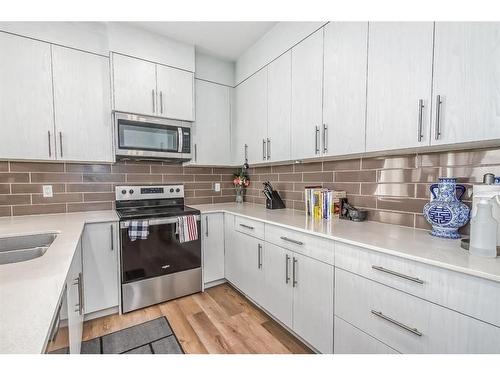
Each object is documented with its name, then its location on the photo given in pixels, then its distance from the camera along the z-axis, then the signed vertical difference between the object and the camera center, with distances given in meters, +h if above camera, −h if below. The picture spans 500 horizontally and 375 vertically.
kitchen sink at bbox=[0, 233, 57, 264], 1.29 -0.42
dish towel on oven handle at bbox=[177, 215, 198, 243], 2.13 -0.48
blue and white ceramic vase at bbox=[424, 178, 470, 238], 1.22 -0.18
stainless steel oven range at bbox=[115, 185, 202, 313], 1.97 -0.72
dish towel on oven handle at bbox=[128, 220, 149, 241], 1.93 -0.44
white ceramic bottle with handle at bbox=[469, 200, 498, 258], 0.94 -0.22
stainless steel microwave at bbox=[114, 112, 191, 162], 2.10 +0.38
